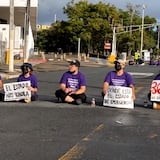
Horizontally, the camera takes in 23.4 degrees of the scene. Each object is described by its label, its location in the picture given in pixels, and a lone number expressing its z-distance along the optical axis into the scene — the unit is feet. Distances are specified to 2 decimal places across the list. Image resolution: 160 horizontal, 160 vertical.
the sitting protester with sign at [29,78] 35.61
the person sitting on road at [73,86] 34.70
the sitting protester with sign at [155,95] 34.43
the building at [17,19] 137.10
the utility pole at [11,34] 80.77
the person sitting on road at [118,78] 34.03
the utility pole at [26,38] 89.16
